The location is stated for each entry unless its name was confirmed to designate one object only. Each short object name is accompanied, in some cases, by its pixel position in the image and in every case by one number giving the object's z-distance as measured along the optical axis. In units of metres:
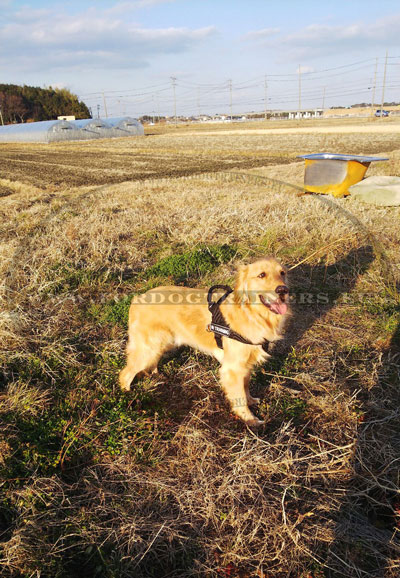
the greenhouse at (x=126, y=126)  50.15
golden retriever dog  3.16
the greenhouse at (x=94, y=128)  46.24
